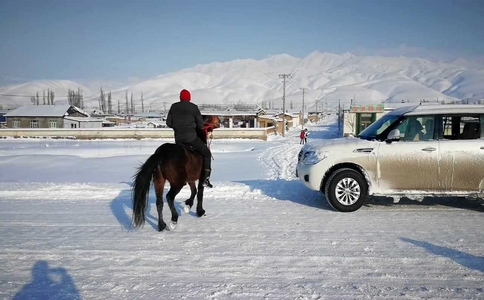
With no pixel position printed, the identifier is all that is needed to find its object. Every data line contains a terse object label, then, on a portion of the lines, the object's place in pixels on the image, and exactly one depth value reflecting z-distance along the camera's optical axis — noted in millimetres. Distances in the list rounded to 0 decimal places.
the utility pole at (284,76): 63422
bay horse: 5984
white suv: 6977
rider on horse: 6629
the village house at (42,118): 64062
